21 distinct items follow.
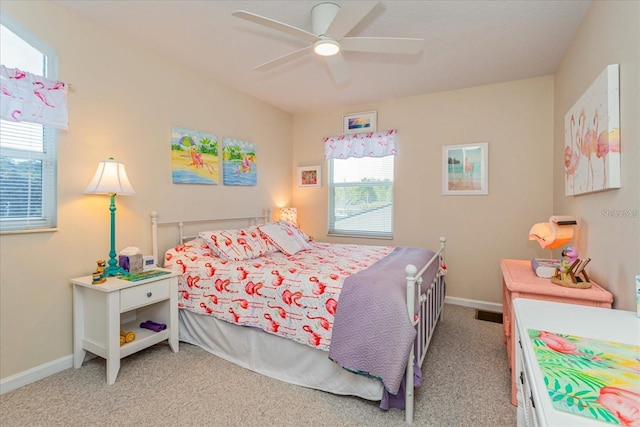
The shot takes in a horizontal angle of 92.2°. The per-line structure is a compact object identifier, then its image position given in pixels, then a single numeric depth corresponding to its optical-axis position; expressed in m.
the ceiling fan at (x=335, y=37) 1.75
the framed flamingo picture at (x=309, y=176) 4.35
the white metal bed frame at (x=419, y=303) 1.66
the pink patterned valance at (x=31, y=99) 1.87
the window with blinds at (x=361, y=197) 3.97
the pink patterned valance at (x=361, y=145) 3.81
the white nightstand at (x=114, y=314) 2.00
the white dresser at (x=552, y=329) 0.66
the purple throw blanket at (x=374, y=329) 1.59
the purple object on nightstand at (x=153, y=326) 2.38
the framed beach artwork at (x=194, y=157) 2.89
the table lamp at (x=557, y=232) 2.03
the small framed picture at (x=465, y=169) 3.41
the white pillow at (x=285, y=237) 3.04
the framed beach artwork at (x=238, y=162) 3.40
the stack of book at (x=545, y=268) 1.88
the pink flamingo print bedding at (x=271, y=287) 1.92
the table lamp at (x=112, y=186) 2.15
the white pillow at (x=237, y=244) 2.67
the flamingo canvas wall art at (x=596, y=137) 1.54
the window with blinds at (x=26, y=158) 1.93
